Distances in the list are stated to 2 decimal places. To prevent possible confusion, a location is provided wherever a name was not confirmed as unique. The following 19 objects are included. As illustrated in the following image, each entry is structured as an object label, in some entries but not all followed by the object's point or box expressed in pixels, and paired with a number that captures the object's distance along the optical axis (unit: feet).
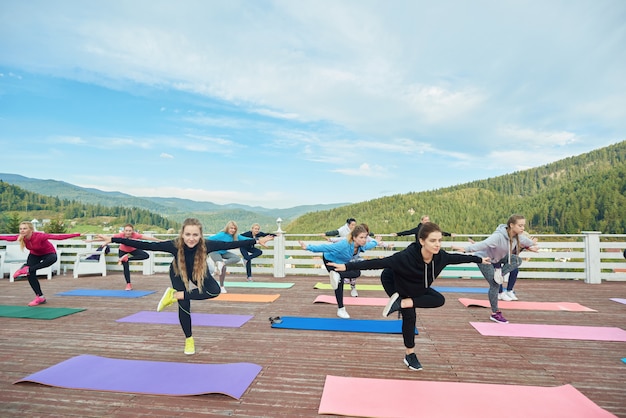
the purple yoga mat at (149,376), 10.42
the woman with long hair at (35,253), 21.67
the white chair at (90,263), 35.22
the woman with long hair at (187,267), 13.67
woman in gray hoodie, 18.31
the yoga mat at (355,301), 22.70
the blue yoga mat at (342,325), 16.63
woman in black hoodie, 12.22
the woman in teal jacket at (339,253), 18.61
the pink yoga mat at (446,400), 9.07
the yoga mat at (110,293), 25.53
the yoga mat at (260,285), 28.99
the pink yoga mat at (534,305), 21.16
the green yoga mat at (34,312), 19.52
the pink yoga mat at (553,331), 15.78
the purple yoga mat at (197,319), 17.87
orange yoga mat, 23.67
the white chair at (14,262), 33.77
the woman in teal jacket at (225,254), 25.71
